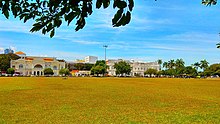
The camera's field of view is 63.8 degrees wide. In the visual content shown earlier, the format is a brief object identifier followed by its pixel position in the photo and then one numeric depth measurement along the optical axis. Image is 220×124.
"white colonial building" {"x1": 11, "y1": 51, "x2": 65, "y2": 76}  70.86
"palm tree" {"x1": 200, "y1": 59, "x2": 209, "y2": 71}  77.15
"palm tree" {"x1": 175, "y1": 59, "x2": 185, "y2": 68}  80.83
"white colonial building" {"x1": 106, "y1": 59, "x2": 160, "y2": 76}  89.06
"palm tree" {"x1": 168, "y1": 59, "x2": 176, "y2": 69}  83.22
